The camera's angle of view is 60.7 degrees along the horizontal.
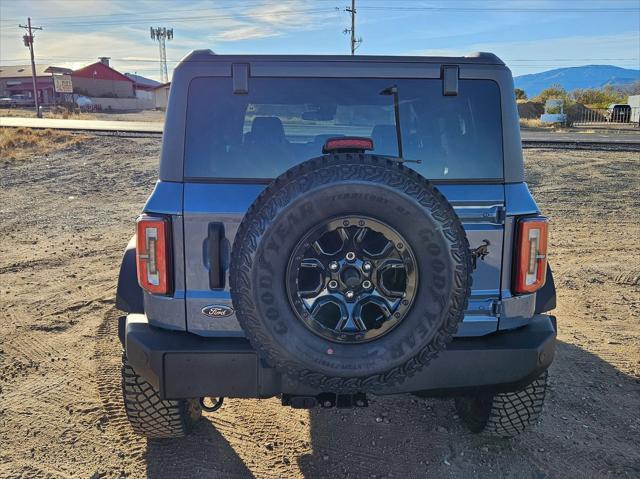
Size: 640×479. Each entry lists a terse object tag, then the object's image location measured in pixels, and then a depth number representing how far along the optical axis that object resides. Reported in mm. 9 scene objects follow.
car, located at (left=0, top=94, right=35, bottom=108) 64125
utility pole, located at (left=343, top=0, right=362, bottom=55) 47594
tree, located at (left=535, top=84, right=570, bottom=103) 51588
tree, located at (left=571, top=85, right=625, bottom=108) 57000
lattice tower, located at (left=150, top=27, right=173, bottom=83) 102312
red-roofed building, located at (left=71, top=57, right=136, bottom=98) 74000
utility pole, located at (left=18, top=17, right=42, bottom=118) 63031
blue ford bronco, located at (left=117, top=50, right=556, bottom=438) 2197
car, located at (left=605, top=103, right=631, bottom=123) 42844
